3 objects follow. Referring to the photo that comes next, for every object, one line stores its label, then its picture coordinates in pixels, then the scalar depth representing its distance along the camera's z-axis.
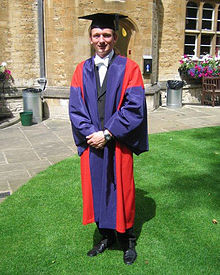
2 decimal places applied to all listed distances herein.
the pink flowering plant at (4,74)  9.07
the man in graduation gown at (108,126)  2.84
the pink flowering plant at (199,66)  11.28
